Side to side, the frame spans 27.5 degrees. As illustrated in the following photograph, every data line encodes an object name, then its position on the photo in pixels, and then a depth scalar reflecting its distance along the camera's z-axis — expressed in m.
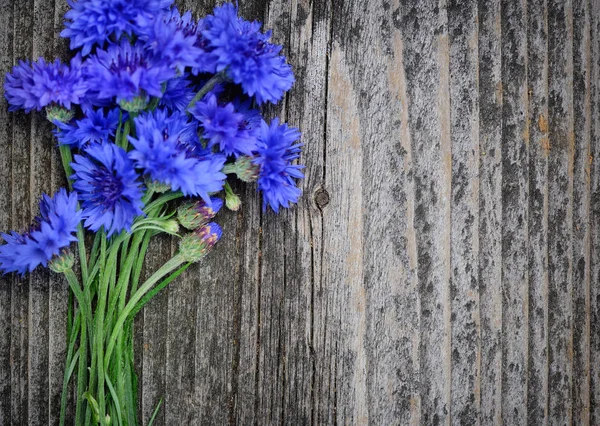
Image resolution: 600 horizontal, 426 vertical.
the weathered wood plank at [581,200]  0.66
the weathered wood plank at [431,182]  0.64
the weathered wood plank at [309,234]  0.63
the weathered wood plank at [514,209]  0.65
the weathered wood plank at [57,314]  0.63
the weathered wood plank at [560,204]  0.66
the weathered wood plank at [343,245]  0.64
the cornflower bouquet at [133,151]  0.59
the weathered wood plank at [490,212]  0.65
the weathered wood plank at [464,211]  0.64
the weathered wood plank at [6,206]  0.63
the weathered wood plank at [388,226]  0.64
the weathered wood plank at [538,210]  0.65
